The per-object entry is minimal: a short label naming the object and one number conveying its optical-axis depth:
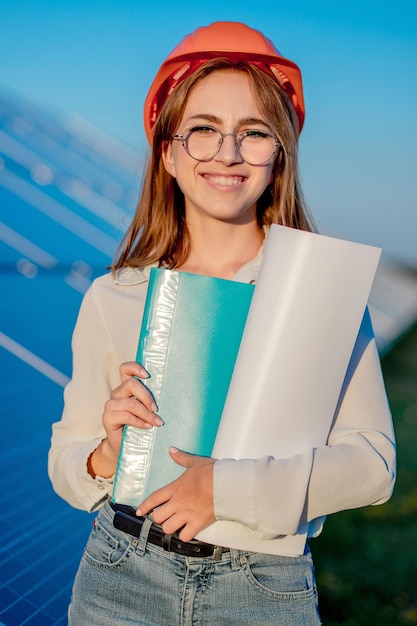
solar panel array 2.82
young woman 2.09
